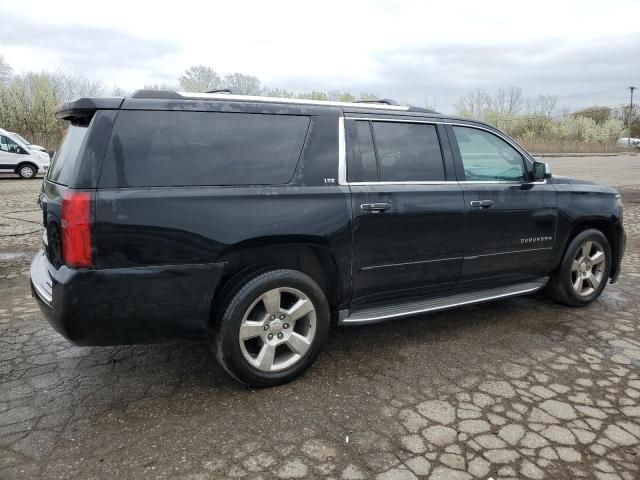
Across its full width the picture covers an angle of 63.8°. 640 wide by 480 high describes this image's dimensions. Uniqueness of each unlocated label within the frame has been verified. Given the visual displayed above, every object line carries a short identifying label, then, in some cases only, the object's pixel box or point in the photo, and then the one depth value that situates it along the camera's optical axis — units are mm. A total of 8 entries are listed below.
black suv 2832
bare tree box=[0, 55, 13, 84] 48462
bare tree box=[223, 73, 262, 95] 58553
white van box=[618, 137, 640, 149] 73225
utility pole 83981
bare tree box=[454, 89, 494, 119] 78000
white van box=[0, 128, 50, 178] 19094
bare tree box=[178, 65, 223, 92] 58688
